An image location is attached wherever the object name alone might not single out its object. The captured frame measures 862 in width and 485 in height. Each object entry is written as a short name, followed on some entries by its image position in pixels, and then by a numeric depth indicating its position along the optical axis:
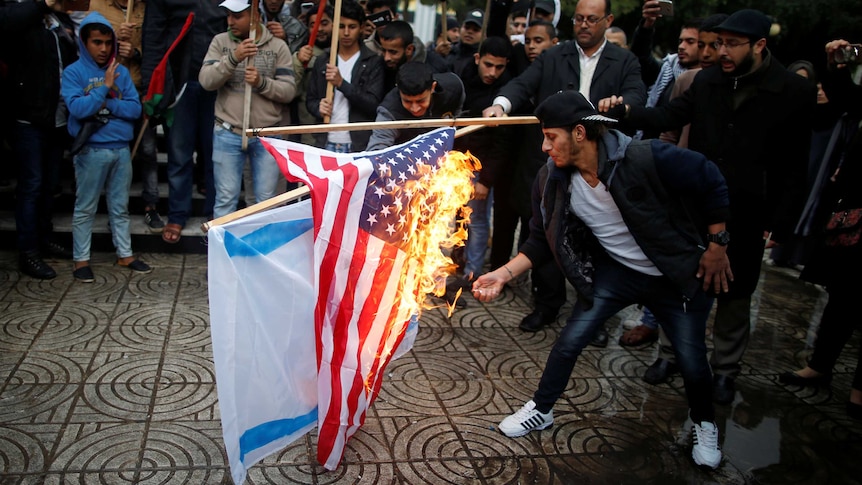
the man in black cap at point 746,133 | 4.48
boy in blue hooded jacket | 5.71
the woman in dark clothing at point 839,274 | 4.86
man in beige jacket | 6.07
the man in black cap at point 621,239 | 3.66
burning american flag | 3.21
